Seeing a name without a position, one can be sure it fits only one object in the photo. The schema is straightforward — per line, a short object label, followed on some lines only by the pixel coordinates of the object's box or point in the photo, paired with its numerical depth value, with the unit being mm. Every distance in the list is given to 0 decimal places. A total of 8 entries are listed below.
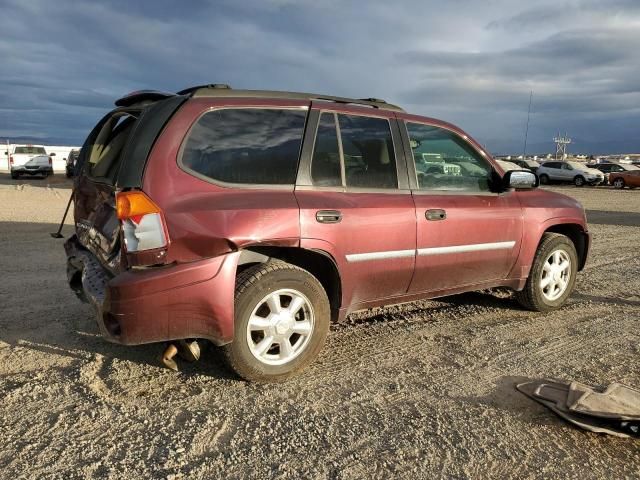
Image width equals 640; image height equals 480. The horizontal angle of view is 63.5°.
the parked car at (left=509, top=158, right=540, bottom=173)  34734
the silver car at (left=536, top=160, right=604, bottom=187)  33062
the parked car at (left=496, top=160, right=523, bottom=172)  30312
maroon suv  2943
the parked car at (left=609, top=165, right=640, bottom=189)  32000
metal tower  99000
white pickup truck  28017
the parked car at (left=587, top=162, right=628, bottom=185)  35462
